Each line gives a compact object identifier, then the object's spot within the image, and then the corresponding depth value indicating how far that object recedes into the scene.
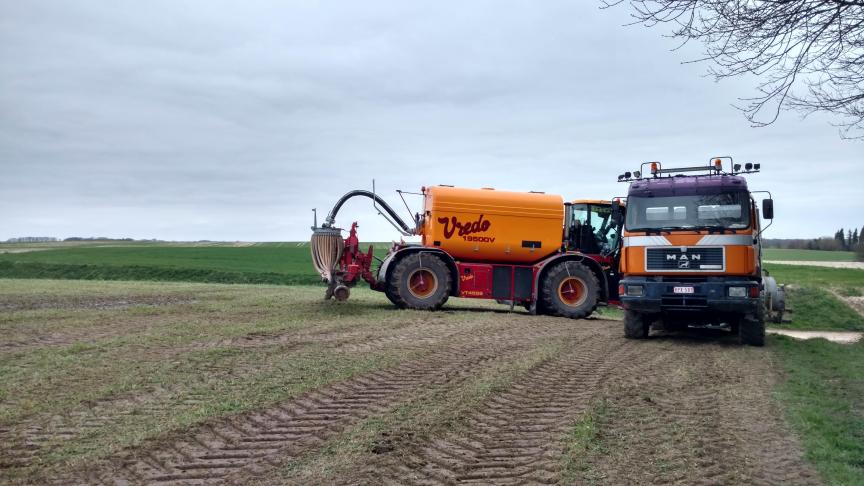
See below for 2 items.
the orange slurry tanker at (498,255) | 18.34
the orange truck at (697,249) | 12.83
